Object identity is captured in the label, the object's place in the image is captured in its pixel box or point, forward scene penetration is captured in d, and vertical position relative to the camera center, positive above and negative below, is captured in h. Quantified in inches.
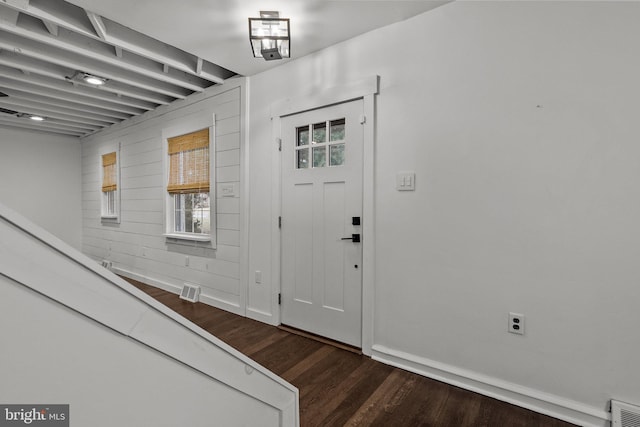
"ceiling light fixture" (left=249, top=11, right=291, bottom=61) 86.0 +49.6
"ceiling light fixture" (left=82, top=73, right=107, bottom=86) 131.1 +55.1
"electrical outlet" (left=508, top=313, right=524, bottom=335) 76.2 -29.5
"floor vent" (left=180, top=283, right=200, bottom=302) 154.6 -45.3
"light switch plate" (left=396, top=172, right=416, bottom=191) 90.8 +7.5
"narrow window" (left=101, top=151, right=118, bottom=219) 210.4 +13.6
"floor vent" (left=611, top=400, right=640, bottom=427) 63.5 -44.0
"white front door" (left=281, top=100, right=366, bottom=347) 103.2 -5.8
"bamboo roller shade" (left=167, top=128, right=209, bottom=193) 153.0 +22.3
